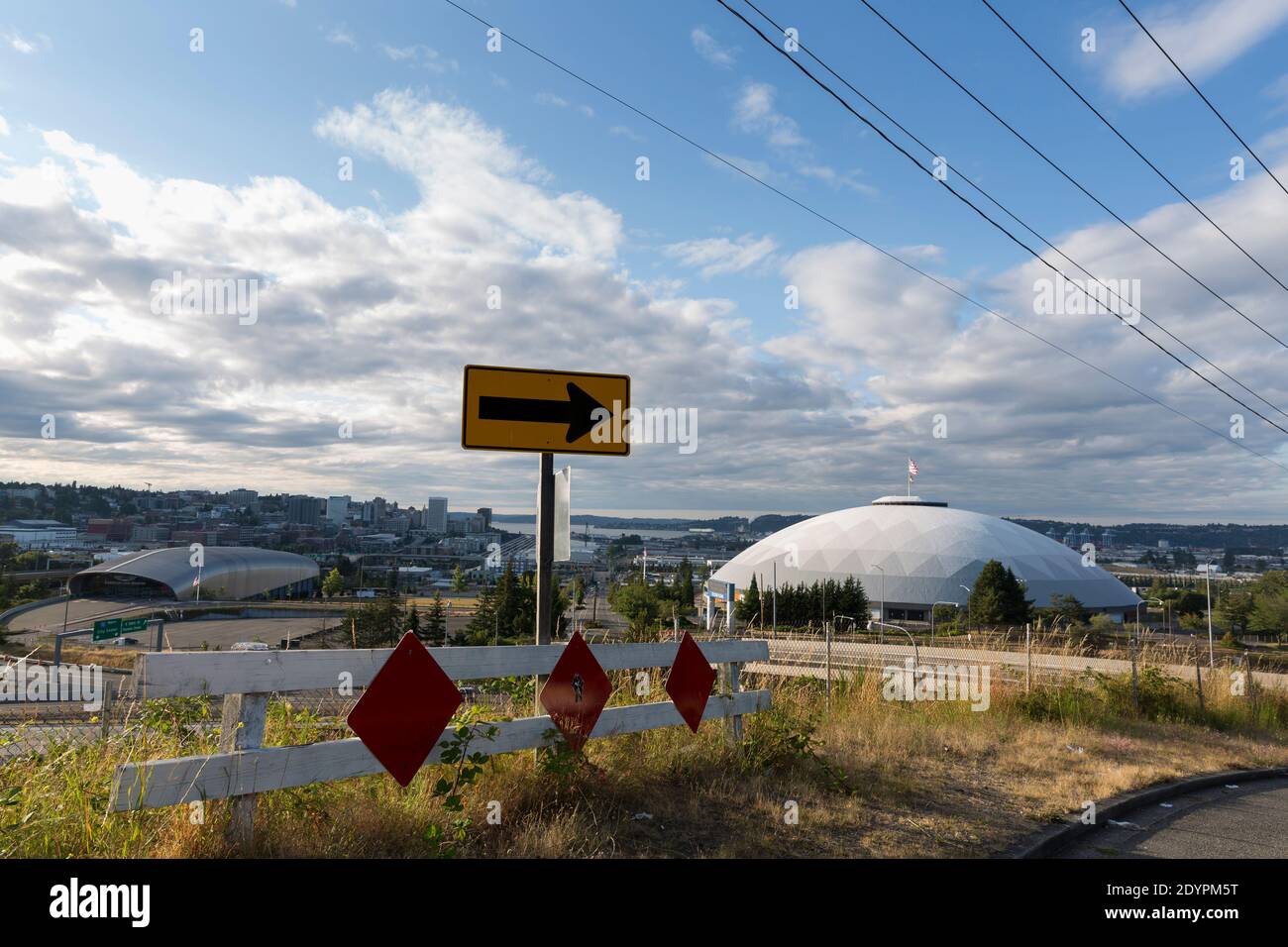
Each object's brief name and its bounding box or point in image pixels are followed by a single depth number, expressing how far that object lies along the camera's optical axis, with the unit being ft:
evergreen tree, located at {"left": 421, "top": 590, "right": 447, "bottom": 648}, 138.51
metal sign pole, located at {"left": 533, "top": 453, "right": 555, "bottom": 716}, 17.02
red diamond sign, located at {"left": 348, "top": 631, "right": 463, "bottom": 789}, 12.91
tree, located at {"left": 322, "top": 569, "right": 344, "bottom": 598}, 186.80
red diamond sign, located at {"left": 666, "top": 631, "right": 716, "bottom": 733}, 18.63
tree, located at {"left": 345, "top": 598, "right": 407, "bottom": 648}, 124.47
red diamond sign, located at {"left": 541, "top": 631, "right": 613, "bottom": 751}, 15.87
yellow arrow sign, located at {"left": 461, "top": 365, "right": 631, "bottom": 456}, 16.42
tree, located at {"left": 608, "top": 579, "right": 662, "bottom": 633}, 154.71
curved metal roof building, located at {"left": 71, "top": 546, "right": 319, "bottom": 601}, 193.57
